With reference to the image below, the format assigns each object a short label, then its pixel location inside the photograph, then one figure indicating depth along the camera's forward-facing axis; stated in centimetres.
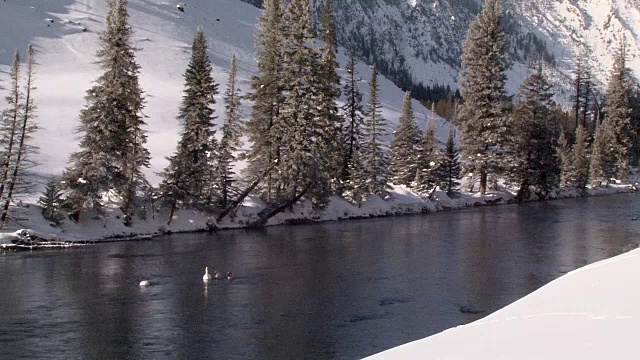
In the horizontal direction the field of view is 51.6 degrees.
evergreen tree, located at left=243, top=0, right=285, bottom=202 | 5391
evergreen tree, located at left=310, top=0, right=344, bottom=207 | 5403
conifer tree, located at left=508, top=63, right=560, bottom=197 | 7181
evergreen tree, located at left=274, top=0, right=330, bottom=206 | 5300
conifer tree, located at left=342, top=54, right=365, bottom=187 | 6388
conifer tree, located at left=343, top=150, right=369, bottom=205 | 5722
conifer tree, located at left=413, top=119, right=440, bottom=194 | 6312
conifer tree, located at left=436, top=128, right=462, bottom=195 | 6531
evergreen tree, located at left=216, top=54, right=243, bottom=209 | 5012
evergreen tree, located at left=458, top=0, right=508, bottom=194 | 7119
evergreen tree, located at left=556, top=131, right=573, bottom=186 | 8007
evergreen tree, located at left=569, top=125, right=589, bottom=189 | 8100
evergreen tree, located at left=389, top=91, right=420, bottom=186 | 6556
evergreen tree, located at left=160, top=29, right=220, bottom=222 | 4688
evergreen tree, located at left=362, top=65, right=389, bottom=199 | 5975
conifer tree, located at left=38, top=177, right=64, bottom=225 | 4072
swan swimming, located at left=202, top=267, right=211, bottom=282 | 2862
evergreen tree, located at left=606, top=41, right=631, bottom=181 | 9900
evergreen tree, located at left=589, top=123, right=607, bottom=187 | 8644
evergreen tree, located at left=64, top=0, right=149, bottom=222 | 4294
